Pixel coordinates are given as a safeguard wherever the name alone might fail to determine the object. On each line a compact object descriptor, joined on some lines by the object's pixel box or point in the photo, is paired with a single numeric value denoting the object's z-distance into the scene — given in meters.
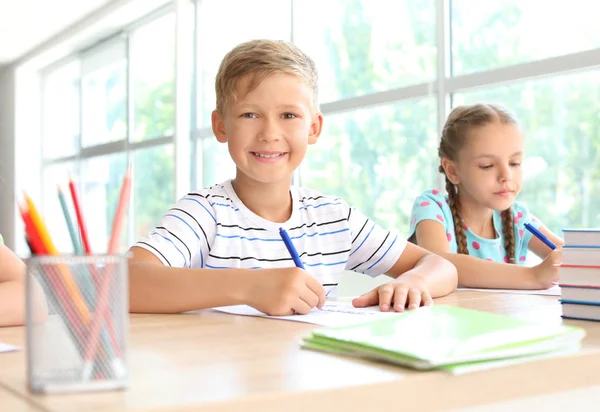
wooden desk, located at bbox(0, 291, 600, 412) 0.51
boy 1.41
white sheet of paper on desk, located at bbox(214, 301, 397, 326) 0.92
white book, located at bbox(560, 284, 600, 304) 0.95
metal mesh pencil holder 0.52
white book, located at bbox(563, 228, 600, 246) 0.95
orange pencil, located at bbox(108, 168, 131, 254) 0.57
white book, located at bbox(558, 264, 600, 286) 0.95
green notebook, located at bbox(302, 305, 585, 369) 0.61
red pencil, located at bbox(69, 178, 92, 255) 0.59
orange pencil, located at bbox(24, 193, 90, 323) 0.53
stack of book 0.95
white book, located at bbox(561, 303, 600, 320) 0.95
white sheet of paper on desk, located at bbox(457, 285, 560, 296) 1.32
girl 1.89
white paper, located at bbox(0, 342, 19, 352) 0.71
